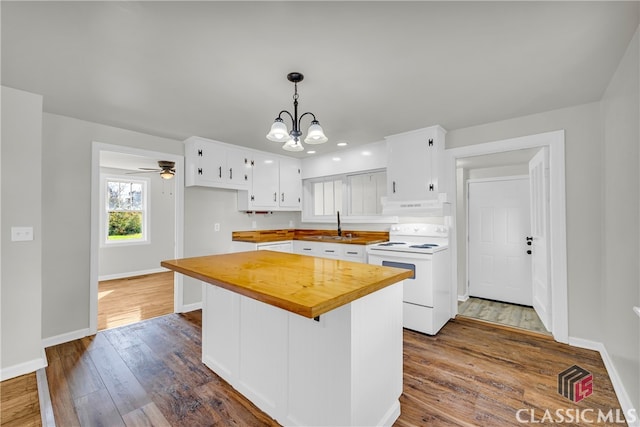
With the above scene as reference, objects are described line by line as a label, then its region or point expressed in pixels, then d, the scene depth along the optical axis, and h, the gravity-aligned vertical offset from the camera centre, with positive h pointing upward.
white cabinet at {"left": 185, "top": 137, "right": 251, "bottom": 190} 3.59 +0.69
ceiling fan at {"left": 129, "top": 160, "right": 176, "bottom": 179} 3.99 +0.72
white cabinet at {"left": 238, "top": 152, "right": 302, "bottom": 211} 4.25 +0.49
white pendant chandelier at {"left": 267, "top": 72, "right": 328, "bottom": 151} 1.89 +0.56
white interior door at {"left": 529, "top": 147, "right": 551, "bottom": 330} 2.87 -0.21
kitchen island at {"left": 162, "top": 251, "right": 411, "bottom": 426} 1.35 -0.70
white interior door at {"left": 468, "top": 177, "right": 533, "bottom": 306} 3.92 -0.37
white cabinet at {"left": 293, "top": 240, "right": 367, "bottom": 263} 3.64 -0.49
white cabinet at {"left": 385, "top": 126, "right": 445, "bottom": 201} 3.21 +0.62
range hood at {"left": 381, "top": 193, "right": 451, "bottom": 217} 3.21 +0.10
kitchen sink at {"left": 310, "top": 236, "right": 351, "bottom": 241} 4.14 -0.34
